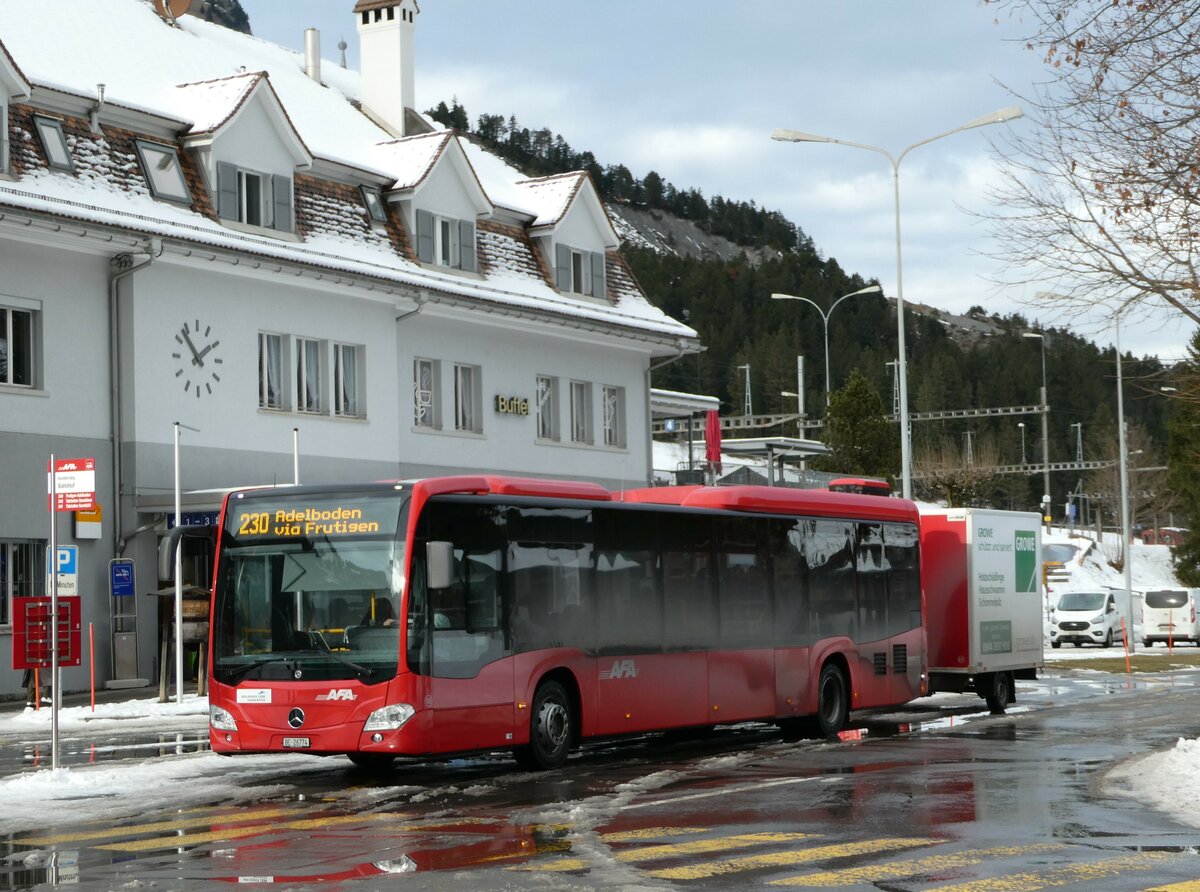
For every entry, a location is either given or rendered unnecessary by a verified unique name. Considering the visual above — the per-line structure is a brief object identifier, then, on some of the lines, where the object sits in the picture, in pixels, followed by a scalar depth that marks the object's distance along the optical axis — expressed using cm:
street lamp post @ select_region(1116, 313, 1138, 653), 5928
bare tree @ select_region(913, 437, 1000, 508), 8612
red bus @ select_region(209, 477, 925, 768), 1590
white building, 2883
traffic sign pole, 1639
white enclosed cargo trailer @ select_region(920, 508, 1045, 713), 2545
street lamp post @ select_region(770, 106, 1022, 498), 3603
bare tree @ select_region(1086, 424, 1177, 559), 12450
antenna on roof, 3859
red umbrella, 4184
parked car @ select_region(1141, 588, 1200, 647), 5788
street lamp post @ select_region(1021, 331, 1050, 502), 9201
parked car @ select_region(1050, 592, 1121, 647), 5594
